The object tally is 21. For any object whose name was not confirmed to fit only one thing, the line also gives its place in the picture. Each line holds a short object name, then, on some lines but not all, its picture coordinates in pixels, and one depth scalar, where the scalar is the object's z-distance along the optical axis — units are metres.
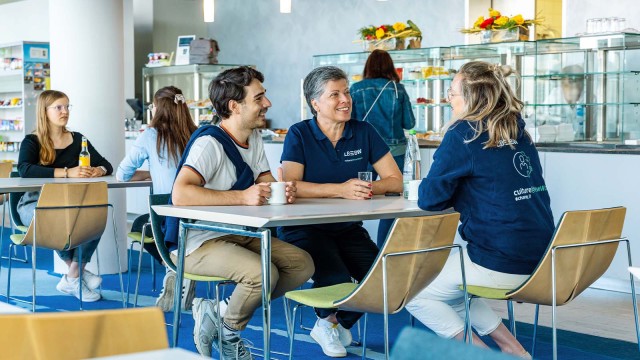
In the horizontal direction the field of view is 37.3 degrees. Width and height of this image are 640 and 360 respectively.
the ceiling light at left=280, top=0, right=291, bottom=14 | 5.90
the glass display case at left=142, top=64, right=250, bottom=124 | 8.98
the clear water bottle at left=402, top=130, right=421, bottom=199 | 4.18
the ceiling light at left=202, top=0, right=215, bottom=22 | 5.95
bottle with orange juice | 5.58
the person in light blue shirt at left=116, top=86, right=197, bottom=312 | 5.10
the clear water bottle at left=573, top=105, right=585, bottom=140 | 6.55
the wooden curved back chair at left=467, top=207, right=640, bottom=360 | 3.28
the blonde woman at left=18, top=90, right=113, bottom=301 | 5.54
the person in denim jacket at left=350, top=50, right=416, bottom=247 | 6.48
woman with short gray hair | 4.13
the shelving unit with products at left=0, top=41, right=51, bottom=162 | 11.86
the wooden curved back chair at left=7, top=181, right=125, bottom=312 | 4.81
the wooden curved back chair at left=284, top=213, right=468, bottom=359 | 3.10
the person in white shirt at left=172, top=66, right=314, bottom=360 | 3.63
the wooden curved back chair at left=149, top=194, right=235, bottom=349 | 3.95
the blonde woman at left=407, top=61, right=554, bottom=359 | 3.43
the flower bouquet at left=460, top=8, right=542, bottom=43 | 6.77
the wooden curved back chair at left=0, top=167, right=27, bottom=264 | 6.94
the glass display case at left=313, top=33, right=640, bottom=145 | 6.14
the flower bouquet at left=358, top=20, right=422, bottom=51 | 7.44
